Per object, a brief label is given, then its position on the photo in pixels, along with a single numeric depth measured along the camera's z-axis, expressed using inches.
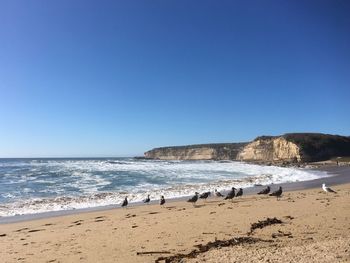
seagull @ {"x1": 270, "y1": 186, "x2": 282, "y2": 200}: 660.1
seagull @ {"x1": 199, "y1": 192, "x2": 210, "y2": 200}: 683.4
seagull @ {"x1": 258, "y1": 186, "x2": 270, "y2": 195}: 722.2
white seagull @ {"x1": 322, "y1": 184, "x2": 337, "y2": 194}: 687.7
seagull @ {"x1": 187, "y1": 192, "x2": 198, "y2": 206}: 638.5
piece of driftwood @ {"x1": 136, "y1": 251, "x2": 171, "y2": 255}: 274.7
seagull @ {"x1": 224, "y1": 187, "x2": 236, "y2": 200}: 673.2
